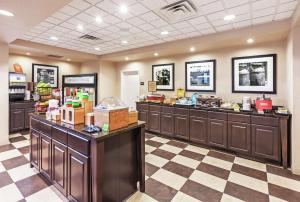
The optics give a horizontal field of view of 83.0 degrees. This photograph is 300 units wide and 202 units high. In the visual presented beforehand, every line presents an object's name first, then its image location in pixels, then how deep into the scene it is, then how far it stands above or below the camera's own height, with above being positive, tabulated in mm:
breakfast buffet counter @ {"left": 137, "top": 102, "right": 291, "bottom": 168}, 3107 -631
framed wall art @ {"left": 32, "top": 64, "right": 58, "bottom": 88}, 6085 +1000
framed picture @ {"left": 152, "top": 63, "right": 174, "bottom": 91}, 5379 +803
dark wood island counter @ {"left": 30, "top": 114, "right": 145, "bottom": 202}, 1758 -723
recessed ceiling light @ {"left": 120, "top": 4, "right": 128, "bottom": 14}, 2572 +1439
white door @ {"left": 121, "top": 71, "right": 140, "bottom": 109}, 6512 +544
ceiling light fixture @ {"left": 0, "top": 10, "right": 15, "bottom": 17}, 2331 +1237
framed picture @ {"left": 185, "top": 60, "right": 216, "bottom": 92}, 4559 +694
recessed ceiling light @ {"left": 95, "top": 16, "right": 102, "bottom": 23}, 2955 +1461
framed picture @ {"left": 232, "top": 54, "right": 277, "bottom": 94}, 3713 +614
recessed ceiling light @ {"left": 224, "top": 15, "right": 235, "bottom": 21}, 2920 +1459
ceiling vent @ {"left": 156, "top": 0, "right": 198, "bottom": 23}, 2527 +1457
